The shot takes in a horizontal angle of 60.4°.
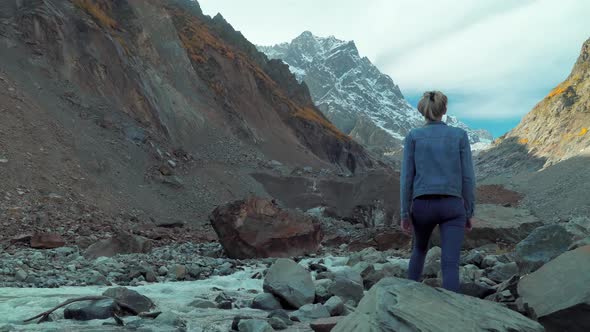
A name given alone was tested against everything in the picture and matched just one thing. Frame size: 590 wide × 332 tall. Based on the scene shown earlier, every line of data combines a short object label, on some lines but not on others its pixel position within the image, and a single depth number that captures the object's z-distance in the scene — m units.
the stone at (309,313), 6.28
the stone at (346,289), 7.35
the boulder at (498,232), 12.79
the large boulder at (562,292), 4.47
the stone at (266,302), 7.11
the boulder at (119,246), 12.70
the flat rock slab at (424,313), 3.74
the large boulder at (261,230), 14.09
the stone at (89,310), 6.14
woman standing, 4.97
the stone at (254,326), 5.48
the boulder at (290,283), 7.10
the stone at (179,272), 10.01
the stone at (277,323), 5.83
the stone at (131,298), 6.68
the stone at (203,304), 7.29
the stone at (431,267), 8.57
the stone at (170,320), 6.01
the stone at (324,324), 5.18
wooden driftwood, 6.26
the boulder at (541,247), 7.43
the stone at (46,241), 13.74
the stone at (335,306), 6.41
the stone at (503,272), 7.69
